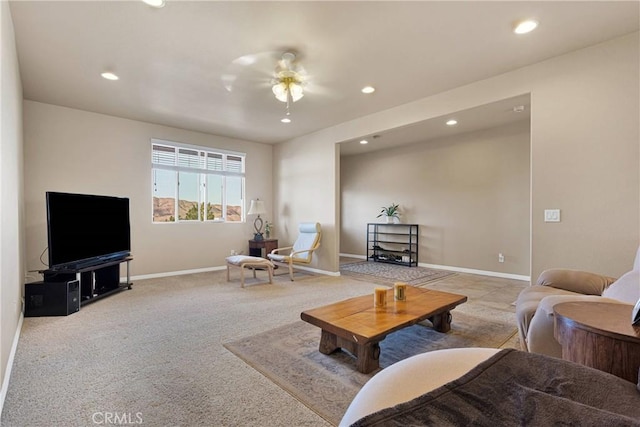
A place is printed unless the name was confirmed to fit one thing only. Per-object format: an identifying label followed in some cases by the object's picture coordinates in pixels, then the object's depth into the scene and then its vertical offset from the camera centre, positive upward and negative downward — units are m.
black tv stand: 3.30 -0.83
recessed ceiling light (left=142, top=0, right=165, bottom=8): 2.18 +1.50
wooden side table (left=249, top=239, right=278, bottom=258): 5.90 -0.67
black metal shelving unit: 6.38 -0.67
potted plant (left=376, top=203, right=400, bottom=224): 6.59 -0.01
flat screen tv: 3.19 -0.21
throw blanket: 0.76 -0.51
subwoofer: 3.10 -0.90
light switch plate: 2.97 -0.02
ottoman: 4.45 -0.75
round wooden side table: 1.05 -0.46
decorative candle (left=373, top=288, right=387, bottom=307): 2.37 -0.66
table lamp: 5.90 +0.06
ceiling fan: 2.96 +1.50
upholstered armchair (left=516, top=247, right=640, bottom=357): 1.65 -0.56
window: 5.24 +0.53
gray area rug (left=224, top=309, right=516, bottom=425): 1.77 -1.05
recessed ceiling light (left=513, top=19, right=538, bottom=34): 2.44 +1.52
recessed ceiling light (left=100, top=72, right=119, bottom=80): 3.31 +1.49
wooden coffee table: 1.97 -0.75
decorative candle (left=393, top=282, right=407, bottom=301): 2.56 -0.66
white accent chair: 5.11 -0.60
